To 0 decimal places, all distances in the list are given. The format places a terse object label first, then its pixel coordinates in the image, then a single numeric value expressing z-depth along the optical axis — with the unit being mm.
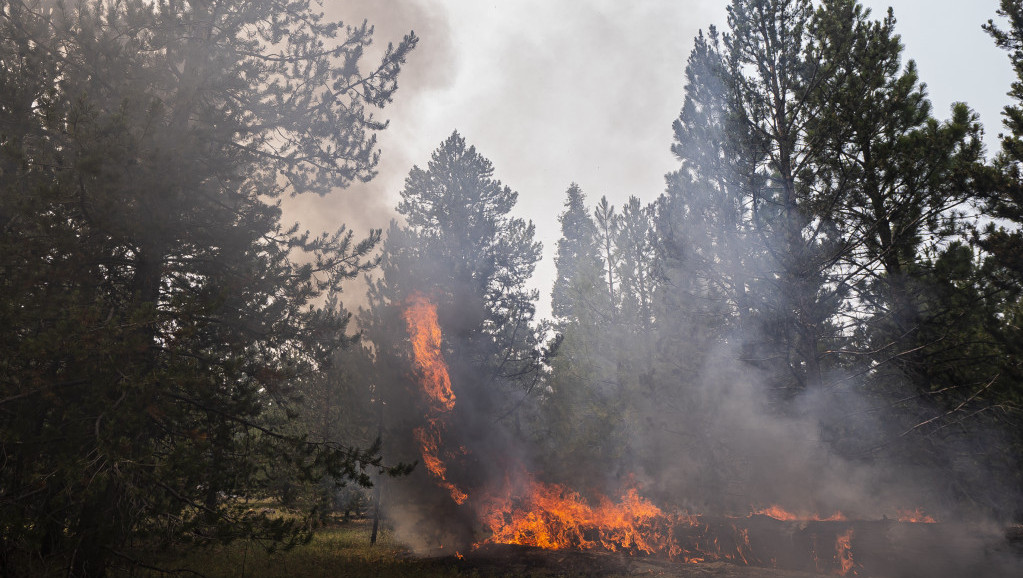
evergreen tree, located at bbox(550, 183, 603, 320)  34469
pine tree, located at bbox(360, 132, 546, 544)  16406
